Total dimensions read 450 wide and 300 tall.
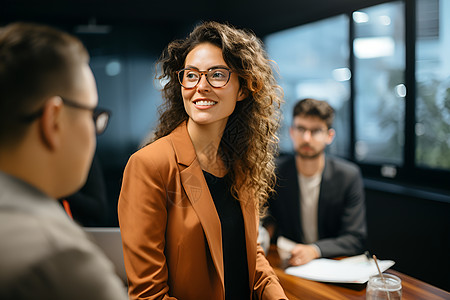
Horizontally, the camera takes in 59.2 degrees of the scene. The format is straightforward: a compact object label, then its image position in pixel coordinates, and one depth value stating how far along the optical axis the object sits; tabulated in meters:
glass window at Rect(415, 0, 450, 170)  2.95
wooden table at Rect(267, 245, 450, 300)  1.45
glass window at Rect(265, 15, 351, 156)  4.01
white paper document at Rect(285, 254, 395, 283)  1.56
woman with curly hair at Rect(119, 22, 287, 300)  1.18
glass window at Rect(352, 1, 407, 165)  3.35
